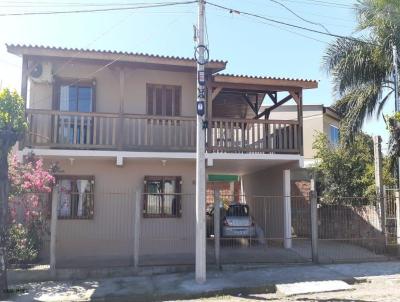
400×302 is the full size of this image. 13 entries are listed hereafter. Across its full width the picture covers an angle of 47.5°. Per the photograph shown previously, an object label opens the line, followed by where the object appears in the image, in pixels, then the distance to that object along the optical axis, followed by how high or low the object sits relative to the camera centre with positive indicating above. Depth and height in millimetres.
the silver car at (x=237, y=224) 14359 -689
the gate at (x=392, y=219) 13367 -490
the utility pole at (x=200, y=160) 10344 +960
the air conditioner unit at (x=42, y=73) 13766 +3899
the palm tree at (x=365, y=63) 15820 +5114
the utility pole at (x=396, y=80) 15531 +4224
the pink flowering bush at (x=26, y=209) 11195 -181
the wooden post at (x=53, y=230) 10953 -677
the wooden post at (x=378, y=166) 14008 +1127
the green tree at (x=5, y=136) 9523 +1381
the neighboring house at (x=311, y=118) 25422 +4740
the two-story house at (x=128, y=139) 13180 +1905
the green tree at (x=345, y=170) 16970 +1241
